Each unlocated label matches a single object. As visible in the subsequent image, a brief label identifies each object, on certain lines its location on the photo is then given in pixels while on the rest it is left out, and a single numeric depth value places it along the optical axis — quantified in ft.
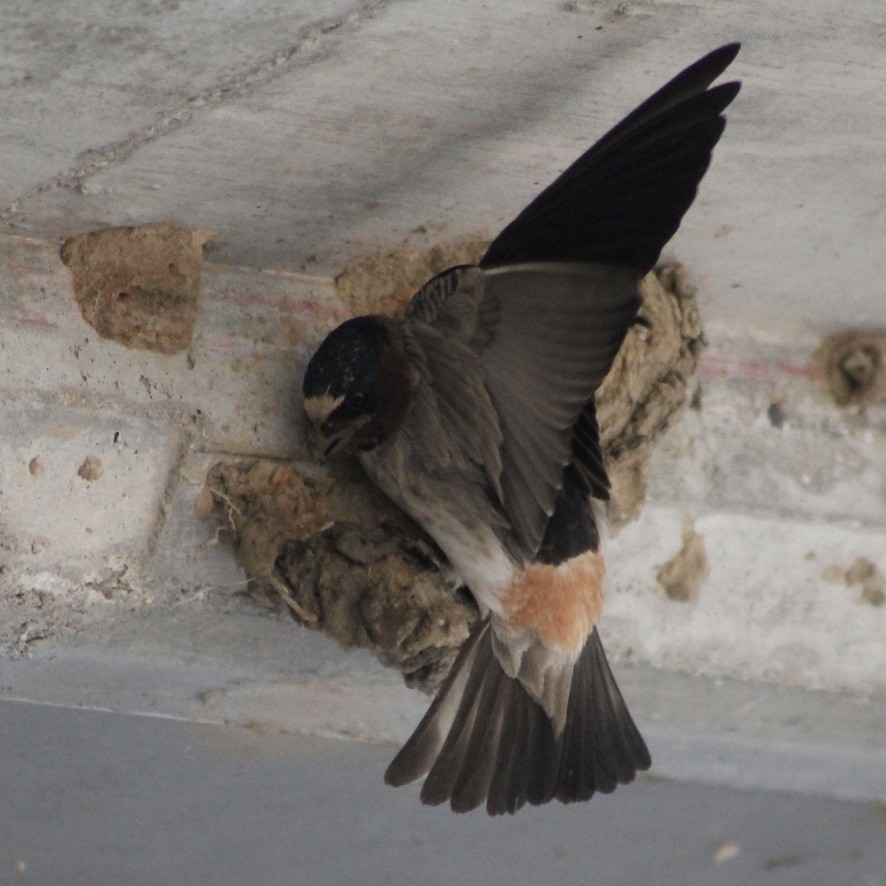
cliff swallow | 16.07
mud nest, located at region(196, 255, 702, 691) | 19.15
